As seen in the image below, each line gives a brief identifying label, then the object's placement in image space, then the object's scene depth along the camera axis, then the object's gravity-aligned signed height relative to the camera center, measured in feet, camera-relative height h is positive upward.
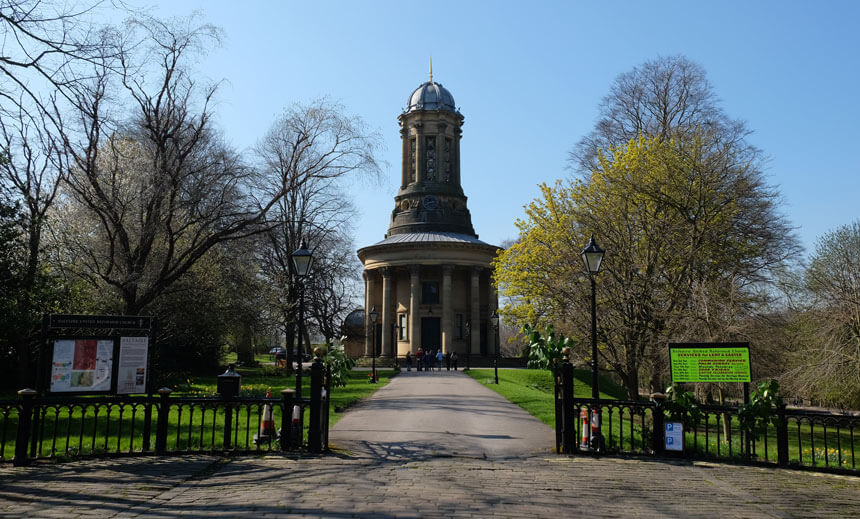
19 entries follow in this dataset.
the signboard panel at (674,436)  36.06 -5.63
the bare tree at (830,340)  65.31 +0.19
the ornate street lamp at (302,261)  44.52 +5.27
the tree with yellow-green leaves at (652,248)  63.93 +10.61
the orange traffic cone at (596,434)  36.60 -5.64
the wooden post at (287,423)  36.22 -5.15
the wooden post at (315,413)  35.68 -4.47
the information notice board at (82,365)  35.55 -1.96
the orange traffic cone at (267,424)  38.42 -5.57
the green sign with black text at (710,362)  36.94 -1.32
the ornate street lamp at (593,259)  42.04 +5.40
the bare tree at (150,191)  63.82 +15.02
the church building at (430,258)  180.34 +23.04
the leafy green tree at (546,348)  42.65 -0.71
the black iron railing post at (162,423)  34.86 -5.06
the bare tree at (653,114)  102.37 +38.23
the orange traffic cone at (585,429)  37.27 -5.44
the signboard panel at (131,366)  37.81 -2.07
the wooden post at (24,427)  31.37 -4.89
